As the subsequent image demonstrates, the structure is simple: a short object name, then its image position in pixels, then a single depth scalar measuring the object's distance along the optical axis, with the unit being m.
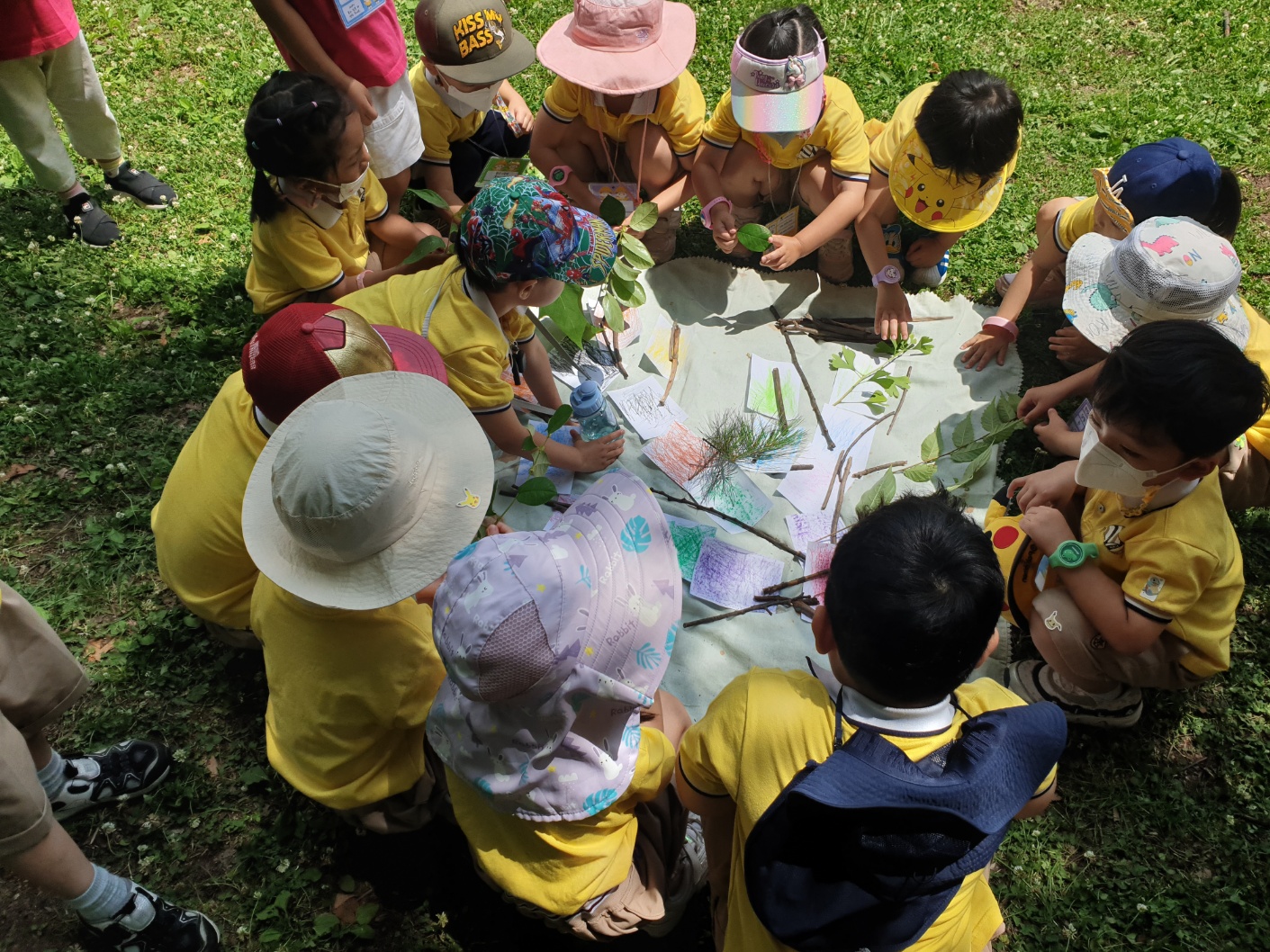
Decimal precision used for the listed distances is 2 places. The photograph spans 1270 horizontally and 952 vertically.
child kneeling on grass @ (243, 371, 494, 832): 1.82
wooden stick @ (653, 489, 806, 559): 3.06
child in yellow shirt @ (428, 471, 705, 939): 1.57
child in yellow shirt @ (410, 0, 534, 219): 3.41
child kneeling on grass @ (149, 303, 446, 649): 2.15
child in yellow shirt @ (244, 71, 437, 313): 2.80
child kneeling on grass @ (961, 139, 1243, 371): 3.02
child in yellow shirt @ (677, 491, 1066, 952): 1.36
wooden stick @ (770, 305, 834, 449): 3.36
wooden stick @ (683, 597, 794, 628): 2.88
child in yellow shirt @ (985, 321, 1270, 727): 2.11
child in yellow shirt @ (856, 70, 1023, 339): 3.11
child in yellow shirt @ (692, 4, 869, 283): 3.29
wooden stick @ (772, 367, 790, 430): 3.40
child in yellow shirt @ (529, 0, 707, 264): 3.37
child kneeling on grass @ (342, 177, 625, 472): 2.51
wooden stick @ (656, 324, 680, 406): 3.53
